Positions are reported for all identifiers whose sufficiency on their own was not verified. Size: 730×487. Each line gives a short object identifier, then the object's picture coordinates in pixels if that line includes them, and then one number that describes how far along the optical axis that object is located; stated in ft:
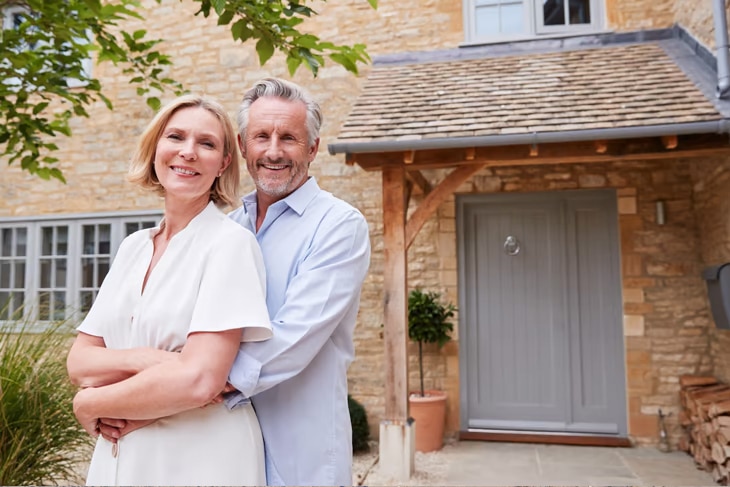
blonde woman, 4.15
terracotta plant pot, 18.71
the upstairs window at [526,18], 20.77
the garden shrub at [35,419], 9.94
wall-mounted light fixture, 18.94
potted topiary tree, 18.75
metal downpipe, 15.26
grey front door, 19.66
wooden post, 16.03
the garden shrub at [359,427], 19.25
